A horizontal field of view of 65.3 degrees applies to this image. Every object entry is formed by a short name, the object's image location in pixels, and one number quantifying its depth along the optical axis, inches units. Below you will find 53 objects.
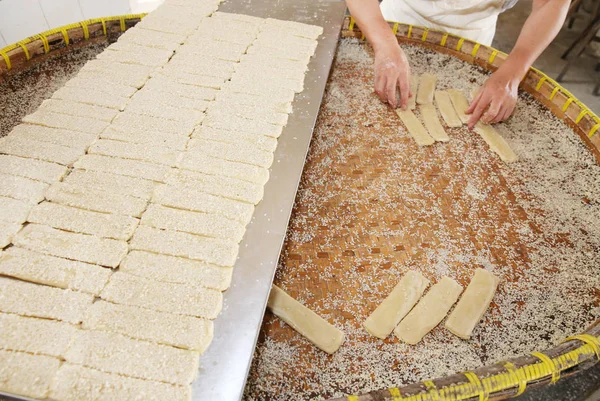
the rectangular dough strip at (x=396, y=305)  23.5
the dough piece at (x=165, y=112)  28.5
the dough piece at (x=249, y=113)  29.0
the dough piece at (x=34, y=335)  18.8
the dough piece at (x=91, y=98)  28.8
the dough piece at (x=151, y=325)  19.4
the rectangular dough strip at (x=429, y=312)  23.5
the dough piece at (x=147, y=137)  26.8
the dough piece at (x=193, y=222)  23.0
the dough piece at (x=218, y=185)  24.6
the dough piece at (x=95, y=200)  23.4
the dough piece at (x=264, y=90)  30.6
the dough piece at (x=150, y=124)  27.6
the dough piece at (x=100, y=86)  29.6
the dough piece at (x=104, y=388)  17.9
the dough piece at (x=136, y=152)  25.9
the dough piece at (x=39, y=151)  25.2
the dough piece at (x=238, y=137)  27.4
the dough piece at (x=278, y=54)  33.9
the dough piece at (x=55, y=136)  26.2
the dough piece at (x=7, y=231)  21.6
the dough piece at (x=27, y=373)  17.7
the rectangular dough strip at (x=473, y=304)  23.5
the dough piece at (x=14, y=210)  22.5
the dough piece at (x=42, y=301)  19.7
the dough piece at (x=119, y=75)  30.5
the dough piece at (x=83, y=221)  22.5
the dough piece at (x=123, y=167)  25.1
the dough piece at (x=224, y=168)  25.6
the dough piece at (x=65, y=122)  27.0
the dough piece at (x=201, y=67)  31.9
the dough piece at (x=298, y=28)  36.4
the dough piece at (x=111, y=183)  24.2
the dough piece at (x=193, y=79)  31.0
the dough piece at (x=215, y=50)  33.5
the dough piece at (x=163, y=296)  20.3
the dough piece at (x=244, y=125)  28.1
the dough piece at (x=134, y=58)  32.2
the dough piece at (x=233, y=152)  26.4
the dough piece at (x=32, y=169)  24.3
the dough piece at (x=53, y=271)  20.6
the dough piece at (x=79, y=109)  27.9
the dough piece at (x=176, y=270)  21.2
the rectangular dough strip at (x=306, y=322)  22.8
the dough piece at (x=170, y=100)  29.3
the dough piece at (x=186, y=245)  22.1
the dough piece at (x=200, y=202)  23.8
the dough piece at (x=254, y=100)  29.9
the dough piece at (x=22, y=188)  23.4
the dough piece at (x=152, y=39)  33.9
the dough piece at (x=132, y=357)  18.5
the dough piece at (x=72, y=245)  21.5
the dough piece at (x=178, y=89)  30.1
